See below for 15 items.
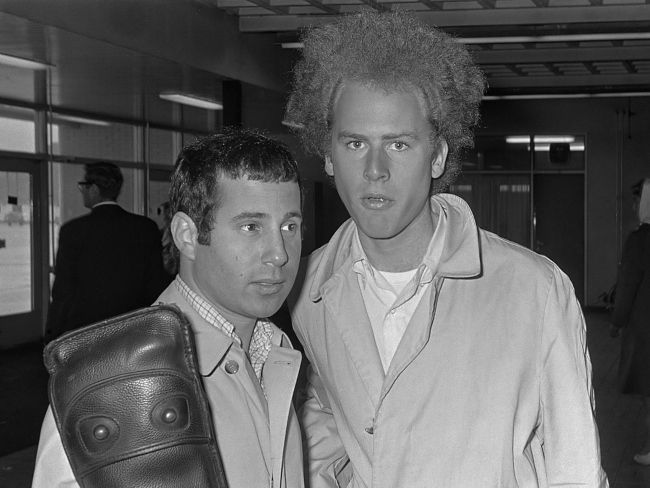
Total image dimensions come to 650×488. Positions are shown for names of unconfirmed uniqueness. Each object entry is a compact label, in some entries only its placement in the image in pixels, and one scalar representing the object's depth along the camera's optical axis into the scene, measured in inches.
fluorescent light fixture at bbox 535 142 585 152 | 641.6
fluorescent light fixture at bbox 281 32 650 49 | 315.3
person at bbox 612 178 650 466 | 245.3
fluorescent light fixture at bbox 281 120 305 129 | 91.6
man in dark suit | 230.5
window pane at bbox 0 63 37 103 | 362.6
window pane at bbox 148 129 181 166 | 506.0
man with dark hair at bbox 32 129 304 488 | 58.8
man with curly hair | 71.9
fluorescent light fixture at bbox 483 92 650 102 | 495.8
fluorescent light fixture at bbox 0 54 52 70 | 315.6
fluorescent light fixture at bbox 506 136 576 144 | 645.3
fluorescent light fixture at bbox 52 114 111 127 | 461.6
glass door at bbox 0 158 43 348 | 439.5
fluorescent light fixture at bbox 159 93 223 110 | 419.5
